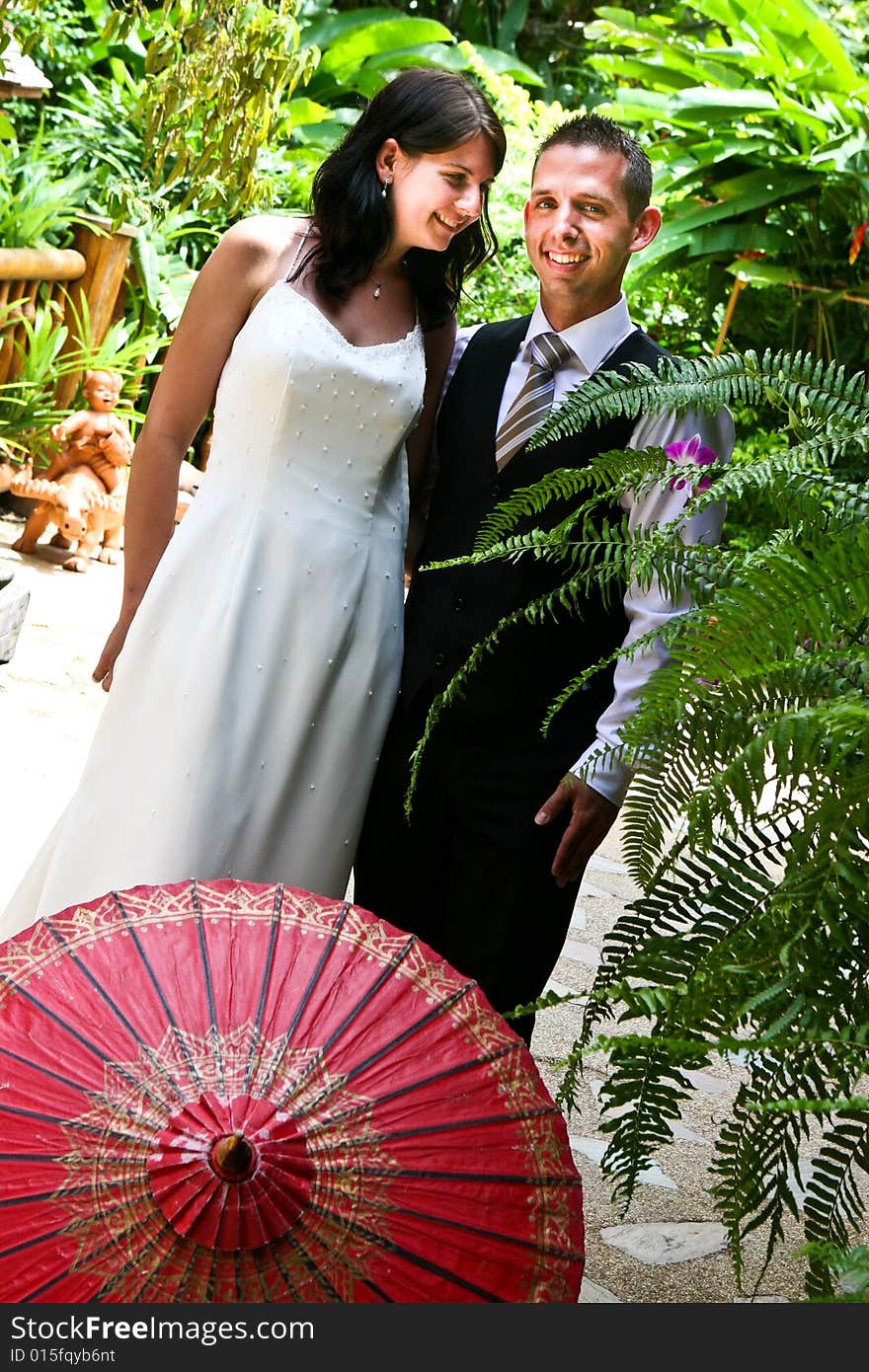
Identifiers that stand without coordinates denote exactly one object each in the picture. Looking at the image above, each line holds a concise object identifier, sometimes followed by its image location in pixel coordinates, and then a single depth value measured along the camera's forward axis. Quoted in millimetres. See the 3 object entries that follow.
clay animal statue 6578
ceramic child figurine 6723
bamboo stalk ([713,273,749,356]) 8203
